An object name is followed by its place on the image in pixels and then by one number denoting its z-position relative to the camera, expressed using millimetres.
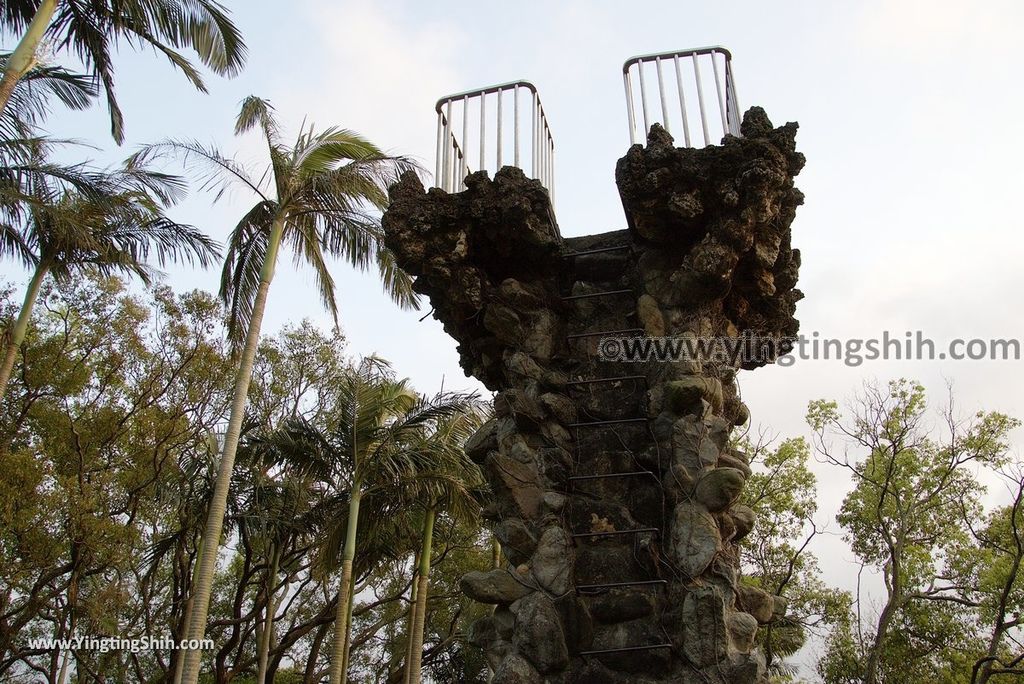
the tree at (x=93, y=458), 11938
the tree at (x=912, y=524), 14477
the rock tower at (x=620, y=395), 3703
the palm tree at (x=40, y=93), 10297
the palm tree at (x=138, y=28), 10711
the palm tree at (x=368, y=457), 11219
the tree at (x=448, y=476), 11352
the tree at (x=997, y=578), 12688
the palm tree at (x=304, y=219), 11297
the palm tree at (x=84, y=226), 10836
